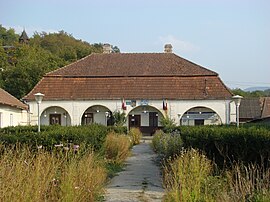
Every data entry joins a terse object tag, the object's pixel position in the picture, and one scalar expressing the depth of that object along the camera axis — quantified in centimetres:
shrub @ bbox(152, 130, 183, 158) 1750
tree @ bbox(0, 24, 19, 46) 10228
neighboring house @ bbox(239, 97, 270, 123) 5988
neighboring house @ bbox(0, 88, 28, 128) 3644
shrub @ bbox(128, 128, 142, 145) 3525
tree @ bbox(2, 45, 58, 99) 5891
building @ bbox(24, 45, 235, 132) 4925
